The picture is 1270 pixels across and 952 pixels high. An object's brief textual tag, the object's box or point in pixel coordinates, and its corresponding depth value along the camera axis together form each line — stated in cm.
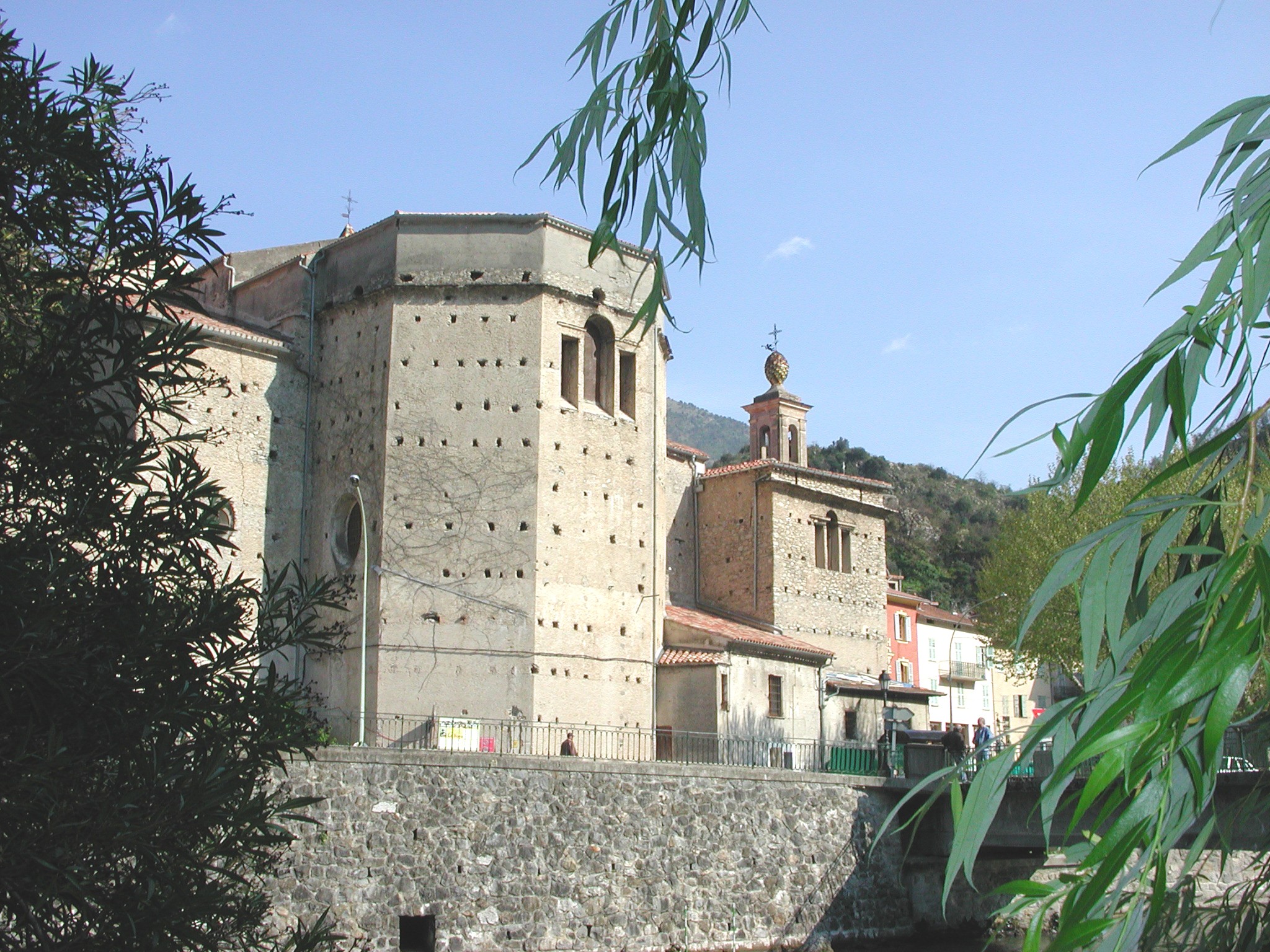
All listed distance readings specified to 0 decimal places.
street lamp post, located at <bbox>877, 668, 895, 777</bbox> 2534
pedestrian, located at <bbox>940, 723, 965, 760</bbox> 2503
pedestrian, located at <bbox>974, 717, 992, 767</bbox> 2803
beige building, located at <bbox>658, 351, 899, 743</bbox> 3225
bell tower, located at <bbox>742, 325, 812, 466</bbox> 3653
